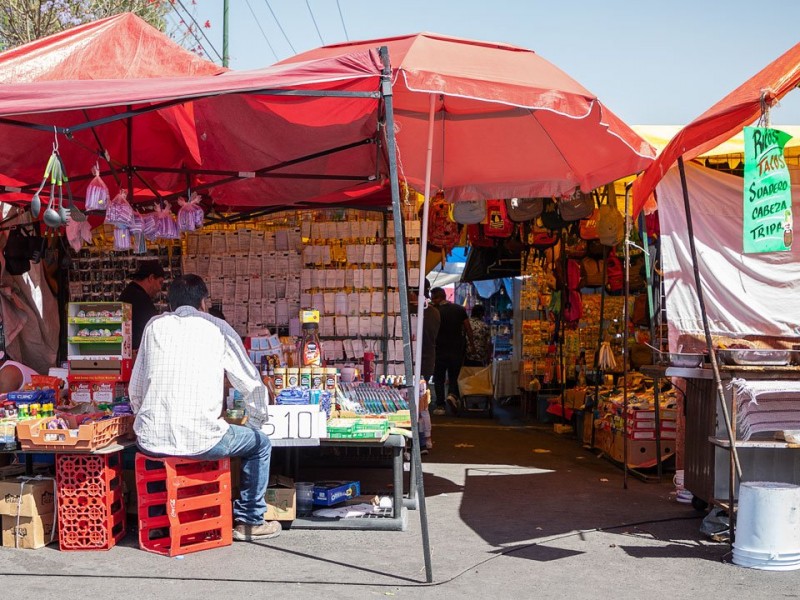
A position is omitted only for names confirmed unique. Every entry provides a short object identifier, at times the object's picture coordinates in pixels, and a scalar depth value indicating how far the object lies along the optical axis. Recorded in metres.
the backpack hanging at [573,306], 12.57
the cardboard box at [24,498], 5.81
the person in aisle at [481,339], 16.19
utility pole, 17.94
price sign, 6.22
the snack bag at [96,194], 6.83
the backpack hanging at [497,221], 11.31
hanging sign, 5.46
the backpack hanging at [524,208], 10.73
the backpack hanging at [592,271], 12.34
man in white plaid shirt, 5.62
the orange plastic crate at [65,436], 5.56
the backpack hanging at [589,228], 10.83
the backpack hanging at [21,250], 9.05
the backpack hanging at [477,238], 12.50
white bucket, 5.34
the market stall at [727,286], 5.65
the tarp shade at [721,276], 7.25
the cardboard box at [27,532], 5.82
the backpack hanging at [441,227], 10.95
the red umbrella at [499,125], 5.62
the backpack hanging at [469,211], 10.28
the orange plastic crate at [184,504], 5.61
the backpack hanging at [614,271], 11.99
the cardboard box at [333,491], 6.63
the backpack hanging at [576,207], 10.20
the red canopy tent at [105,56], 7.48
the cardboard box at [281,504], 6.34
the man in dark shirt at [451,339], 14.14
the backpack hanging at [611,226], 9.80
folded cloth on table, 5.97
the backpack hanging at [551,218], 10.65
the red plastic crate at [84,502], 5.73
